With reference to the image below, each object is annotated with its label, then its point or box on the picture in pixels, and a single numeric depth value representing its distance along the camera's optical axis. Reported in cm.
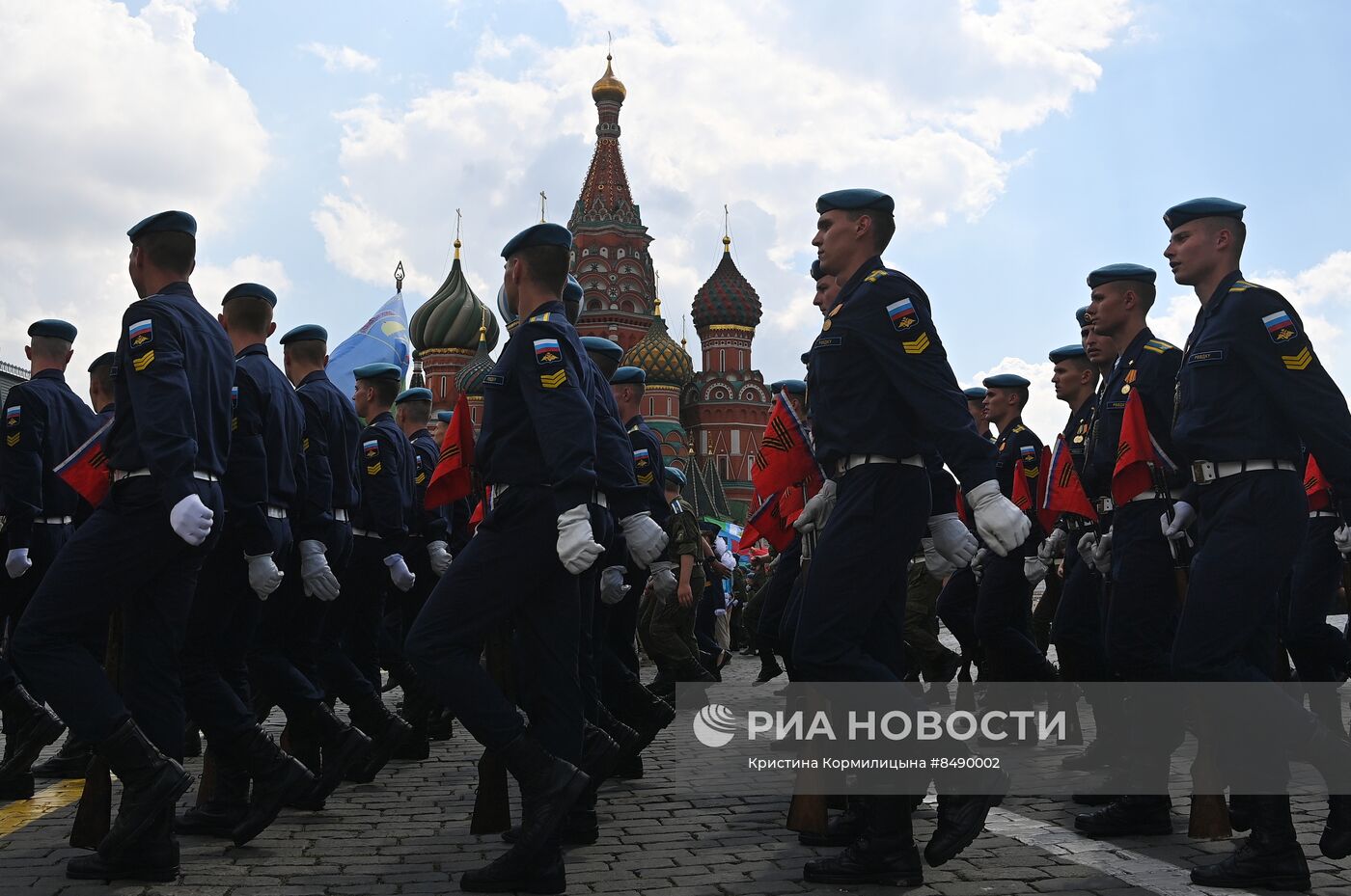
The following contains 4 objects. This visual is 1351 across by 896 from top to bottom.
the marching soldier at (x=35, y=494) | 620
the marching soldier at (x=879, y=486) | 423
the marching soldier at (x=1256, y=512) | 423
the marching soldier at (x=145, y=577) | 426
